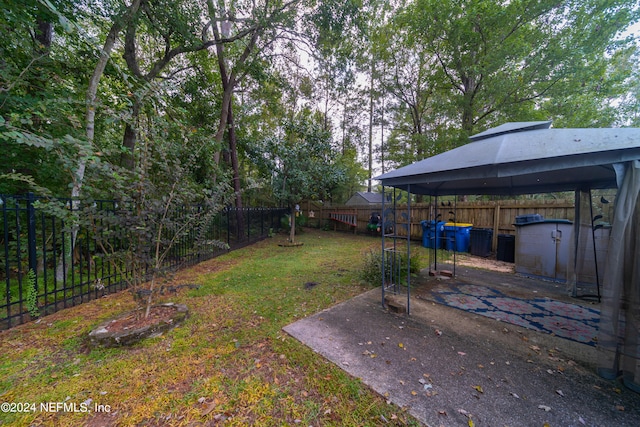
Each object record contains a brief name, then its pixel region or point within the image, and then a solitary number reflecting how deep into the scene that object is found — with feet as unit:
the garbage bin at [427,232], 23.77
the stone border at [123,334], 7.72
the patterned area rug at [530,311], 8.94
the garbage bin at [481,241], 21.59
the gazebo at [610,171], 5.99
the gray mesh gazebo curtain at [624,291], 5.99
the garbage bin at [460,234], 22.90
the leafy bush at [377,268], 14.00
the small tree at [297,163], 27.63
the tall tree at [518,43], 22.32
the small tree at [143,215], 7.86
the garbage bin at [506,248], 19.65
